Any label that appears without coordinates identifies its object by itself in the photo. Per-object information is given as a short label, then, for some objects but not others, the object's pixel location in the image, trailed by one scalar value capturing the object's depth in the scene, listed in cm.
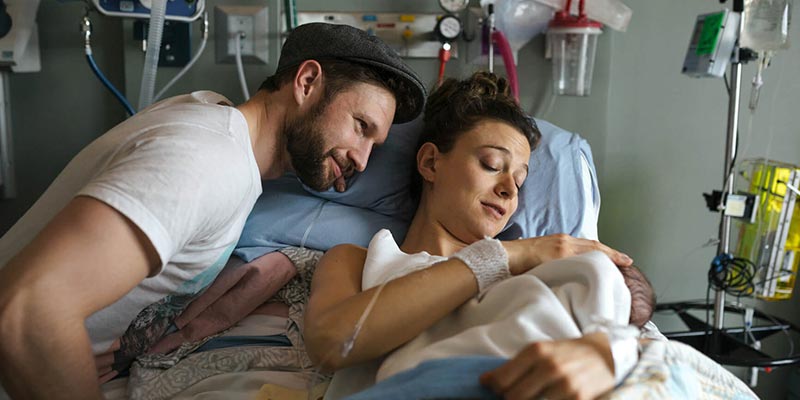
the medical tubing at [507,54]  231
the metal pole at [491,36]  230
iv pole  220
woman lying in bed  97
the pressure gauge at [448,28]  230
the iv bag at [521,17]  235
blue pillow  173
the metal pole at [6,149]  229
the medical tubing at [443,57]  232
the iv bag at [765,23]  223
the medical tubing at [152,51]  206
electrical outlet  229
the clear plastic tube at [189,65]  224
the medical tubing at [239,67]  228
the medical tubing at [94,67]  216
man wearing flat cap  106
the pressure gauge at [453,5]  233
